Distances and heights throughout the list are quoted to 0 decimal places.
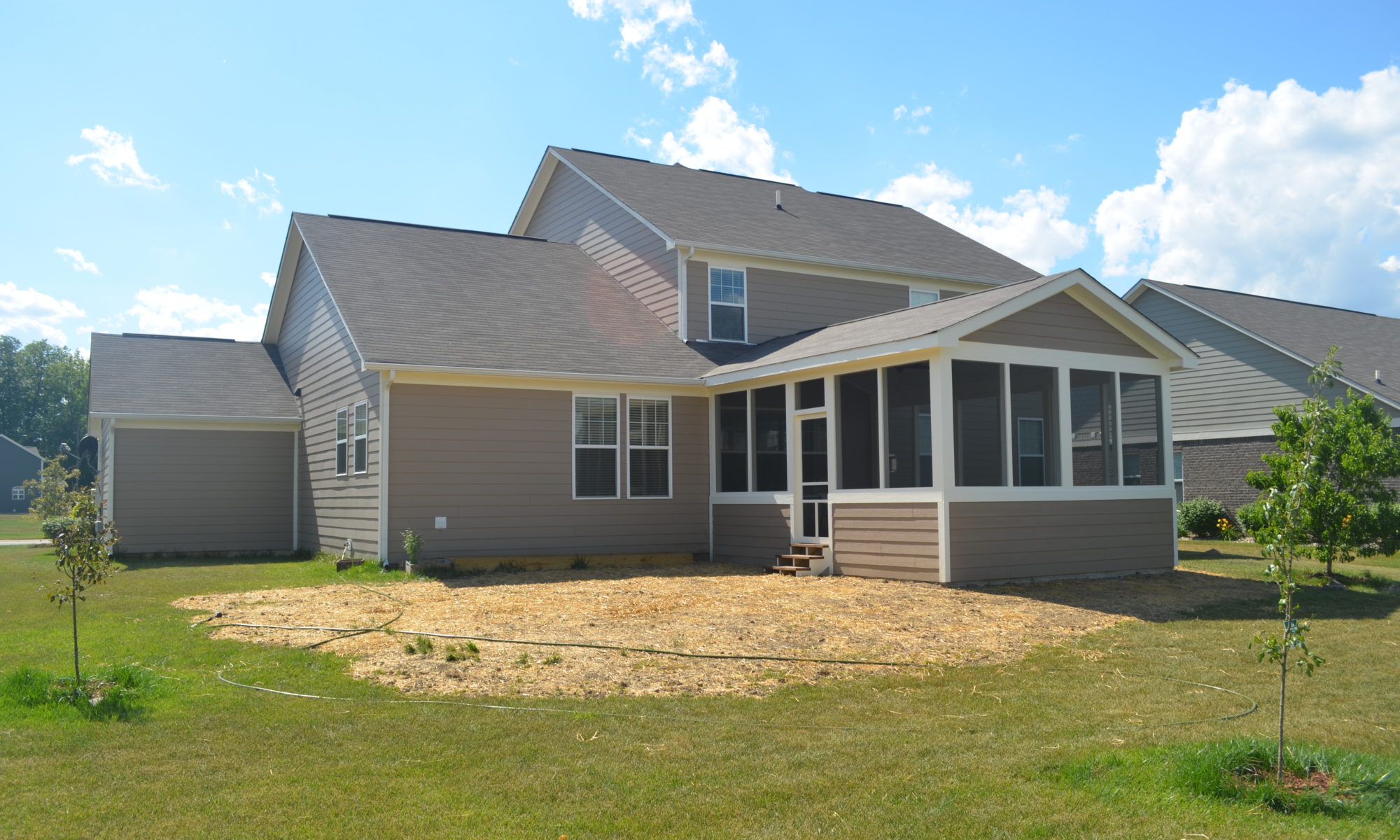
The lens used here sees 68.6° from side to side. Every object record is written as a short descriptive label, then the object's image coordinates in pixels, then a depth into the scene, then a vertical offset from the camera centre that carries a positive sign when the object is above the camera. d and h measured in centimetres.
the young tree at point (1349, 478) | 1381 -17
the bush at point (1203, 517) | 2264 -110
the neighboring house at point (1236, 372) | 2259 +212
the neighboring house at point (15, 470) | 6019 +58
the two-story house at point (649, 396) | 1344 +124
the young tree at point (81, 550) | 698 -49
